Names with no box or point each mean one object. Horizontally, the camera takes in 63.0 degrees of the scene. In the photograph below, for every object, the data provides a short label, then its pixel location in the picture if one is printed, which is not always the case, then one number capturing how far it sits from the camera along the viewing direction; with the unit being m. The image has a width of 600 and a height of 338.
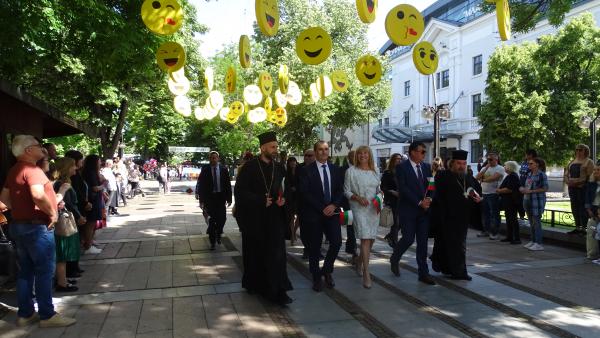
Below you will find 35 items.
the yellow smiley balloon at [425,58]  8.32
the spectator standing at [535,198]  8.76
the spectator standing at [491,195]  10.28
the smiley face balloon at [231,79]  13.06
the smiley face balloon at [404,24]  7.03
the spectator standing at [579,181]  8.95
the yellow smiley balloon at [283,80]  13.14
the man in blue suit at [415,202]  6.48
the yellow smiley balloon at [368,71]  10.14
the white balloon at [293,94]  15.59
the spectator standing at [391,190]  9.08
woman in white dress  6.27
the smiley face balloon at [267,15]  6.70
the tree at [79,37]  7.54
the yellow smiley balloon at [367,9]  6.49
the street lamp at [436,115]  19.59
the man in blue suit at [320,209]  6.16
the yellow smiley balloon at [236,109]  18.05
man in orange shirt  4.58
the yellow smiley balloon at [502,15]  6.31
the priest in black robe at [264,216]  5.52
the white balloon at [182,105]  14.83
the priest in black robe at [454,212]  6.56
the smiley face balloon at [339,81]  13.36
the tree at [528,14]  10.22
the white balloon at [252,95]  14.64
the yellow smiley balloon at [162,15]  6.50
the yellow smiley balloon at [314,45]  8.62
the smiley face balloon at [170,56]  8.70
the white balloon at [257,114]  17.19
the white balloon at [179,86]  12.84
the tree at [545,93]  20.47
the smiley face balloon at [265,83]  14.19
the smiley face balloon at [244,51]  9.34
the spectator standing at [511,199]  9.55
